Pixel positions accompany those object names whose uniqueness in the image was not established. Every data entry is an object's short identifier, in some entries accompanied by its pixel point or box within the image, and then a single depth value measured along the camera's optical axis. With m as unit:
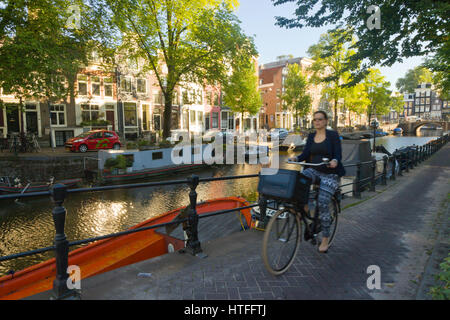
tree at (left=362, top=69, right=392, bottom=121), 45.69
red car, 19.69
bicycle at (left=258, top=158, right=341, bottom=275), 3.29
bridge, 67.25
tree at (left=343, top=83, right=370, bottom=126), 41.28
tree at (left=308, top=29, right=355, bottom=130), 38.59
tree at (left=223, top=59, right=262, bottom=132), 21.20
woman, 3.90
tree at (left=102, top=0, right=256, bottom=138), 20.08
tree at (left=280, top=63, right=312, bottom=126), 42.03
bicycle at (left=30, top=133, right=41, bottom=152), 19.55
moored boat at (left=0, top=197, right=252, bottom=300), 4.60
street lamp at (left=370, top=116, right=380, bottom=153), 22.90
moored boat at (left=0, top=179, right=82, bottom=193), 13.75
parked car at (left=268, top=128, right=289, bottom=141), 34.47
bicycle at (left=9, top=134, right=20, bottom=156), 17.25
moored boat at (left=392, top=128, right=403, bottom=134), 70.28
